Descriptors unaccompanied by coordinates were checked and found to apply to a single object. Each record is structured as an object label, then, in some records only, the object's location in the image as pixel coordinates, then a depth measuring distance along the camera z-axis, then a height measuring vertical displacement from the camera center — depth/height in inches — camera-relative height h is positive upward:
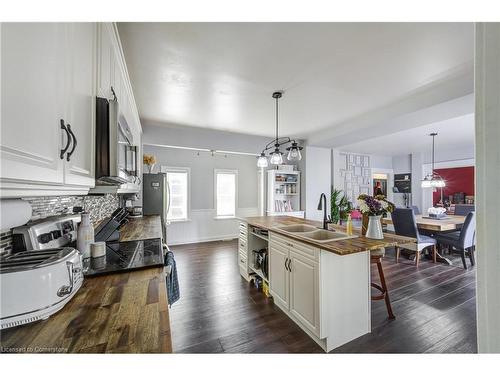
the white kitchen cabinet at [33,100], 19.8 +10.3
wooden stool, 81.4 -34.7
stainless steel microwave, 42.1 +10.1
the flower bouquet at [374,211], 72.2 -7.7
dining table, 138.9 -24.2
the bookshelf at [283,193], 185.6 -3.3
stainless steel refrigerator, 152.7 -4.2
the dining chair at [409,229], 134.1 -26.6
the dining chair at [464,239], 130.4 -33.0
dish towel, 56.5 -26.5
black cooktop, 44.4 -17.2
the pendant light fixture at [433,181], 171.2 +7.1
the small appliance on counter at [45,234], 36.4 -8.9
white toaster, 24.8 -12.6
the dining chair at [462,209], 182.1 -17.7
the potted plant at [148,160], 151.7 +21.9
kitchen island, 64.4 -32.0
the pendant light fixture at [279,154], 101.3 +17.8
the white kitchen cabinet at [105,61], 45.4 +31.8
